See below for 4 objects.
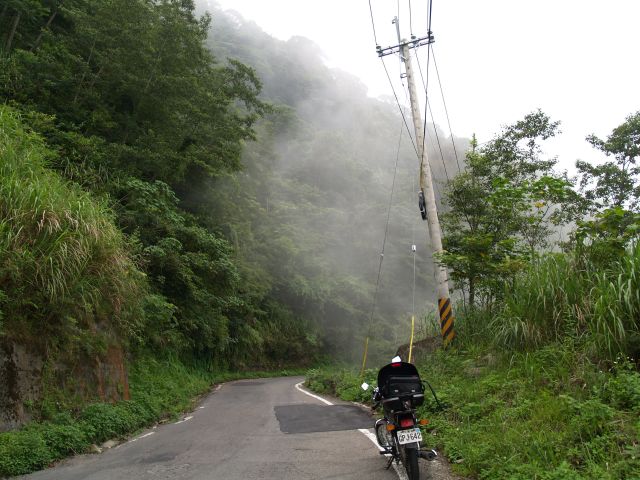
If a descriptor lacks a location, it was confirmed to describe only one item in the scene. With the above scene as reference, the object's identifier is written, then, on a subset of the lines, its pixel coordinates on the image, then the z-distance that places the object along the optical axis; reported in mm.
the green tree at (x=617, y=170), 13484
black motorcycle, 4660
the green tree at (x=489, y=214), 10562
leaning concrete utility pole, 11172
